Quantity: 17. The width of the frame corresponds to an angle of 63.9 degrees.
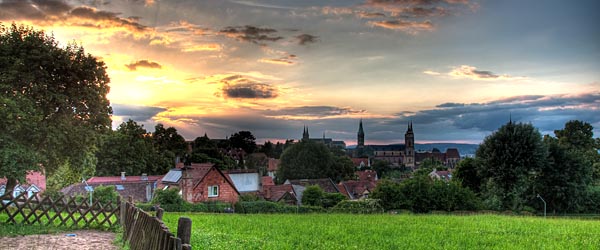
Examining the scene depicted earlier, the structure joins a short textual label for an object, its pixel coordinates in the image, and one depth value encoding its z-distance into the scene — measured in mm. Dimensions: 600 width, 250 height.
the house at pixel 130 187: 51219
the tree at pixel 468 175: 53625
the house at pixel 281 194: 61912
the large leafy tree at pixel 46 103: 23359
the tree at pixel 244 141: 142375
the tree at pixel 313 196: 52219
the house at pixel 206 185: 46250
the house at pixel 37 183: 53125
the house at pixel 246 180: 62344
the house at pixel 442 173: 118062
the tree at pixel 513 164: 47656
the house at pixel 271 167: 134125
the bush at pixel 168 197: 36594
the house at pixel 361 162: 180888
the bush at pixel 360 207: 34719
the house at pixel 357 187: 82912
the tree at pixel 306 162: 93688
